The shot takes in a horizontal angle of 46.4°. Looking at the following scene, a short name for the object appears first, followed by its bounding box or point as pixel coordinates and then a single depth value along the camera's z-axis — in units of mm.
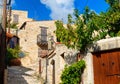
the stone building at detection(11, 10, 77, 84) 20076
